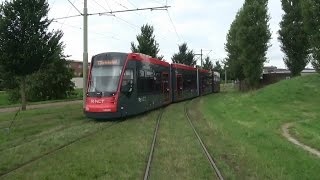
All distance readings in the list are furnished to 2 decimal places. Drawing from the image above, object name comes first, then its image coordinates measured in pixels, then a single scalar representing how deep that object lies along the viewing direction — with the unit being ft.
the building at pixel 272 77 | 98.09
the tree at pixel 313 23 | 46.48
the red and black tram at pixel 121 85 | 35.12
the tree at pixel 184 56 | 140.97
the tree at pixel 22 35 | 41.50
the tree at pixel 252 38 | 80.56
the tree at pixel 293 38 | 78.32
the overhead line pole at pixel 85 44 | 40.79
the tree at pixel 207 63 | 206.35
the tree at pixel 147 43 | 88.80
